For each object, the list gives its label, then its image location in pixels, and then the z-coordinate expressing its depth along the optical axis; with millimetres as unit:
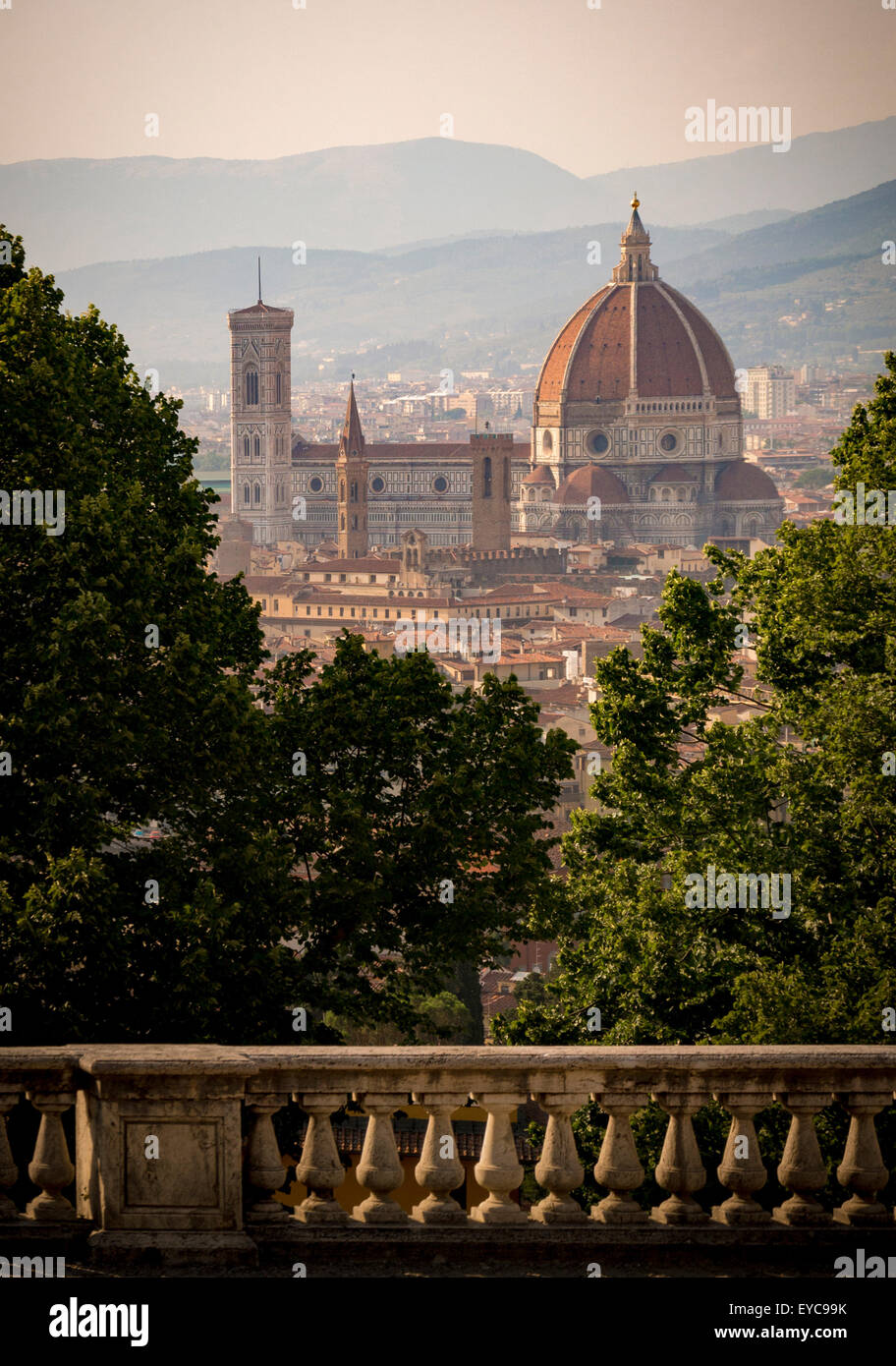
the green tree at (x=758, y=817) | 24297
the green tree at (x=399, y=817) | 25031
